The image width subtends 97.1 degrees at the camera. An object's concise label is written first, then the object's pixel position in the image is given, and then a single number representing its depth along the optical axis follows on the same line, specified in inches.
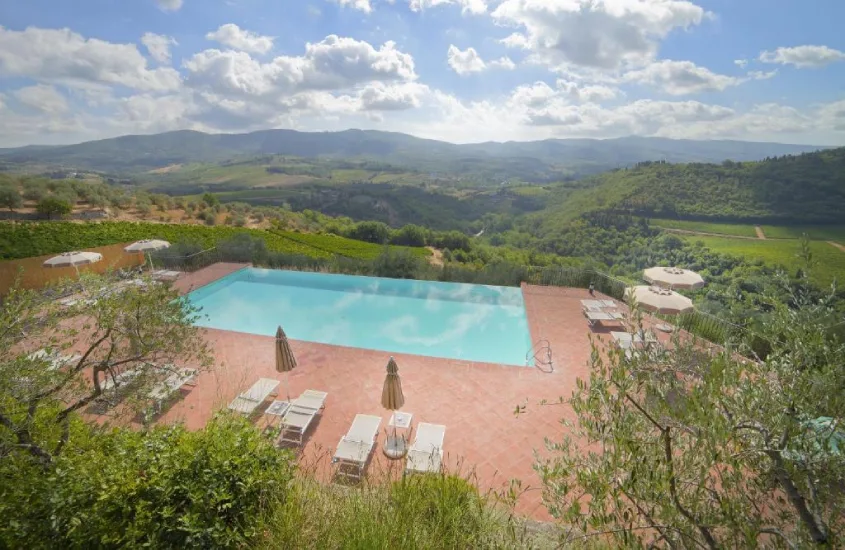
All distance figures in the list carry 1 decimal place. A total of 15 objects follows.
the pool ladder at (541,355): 331.8
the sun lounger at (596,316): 408.5
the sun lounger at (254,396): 251.4
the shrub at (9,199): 987.3
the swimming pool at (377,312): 418.0
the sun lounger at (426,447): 207.5
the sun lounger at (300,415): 236.2
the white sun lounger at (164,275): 528.9
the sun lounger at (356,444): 215.0
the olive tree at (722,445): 82.0
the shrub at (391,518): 117.6
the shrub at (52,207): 984.3
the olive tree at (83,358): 127.7
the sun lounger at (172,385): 169.9
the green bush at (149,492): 107.0
